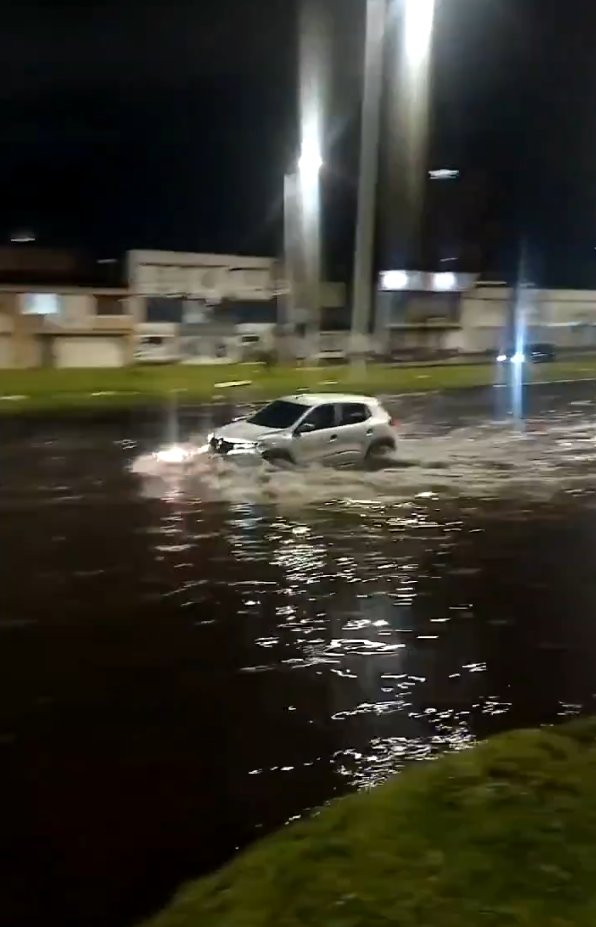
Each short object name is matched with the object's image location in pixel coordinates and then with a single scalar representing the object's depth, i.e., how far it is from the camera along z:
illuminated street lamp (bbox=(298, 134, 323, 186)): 27.98
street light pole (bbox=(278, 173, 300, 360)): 31.16
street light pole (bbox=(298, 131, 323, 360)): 28.48
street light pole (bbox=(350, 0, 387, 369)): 18.59
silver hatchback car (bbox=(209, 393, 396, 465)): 18.44
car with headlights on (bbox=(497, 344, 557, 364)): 40.00
